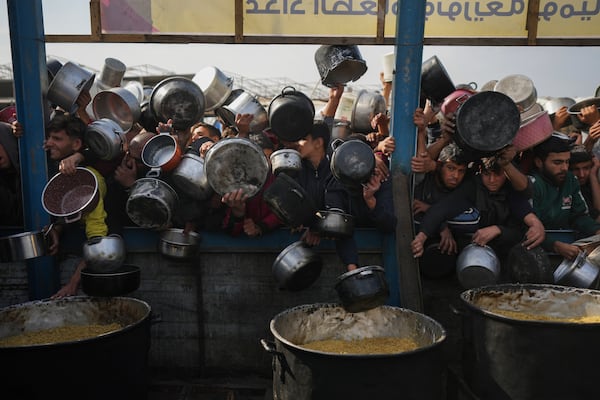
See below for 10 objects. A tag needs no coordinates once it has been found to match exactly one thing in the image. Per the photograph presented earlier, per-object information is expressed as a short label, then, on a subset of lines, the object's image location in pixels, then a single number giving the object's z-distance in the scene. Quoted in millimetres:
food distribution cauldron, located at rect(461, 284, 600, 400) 2473
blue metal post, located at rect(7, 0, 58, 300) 3574
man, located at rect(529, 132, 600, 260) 3652
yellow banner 3764
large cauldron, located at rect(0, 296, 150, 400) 2521
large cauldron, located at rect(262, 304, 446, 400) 2344
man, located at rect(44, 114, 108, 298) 3527
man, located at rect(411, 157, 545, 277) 3449
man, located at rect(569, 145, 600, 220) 3916
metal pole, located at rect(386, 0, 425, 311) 3455
